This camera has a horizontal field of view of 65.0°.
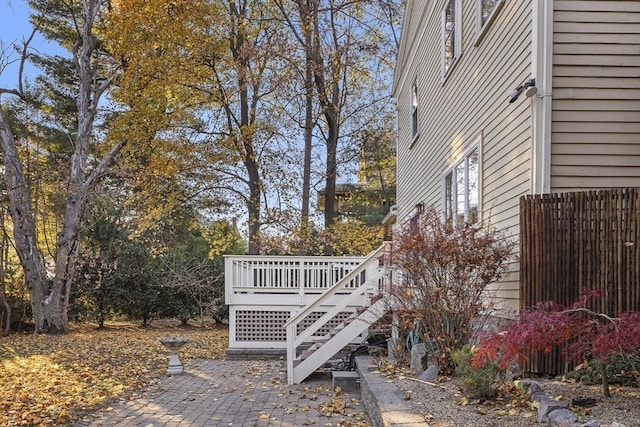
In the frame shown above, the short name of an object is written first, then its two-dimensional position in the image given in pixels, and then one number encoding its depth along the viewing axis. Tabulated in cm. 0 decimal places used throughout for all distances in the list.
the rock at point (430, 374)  523
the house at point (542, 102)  483
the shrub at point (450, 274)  538
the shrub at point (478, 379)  400
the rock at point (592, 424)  284
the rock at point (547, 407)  331
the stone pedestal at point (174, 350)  808
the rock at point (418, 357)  574
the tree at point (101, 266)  1608
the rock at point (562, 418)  299
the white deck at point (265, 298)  1027
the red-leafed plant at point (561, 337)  337
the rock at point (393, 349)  673
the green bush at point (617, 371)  410
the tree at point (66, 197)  1354
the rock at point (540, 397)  363
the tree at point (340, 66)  1588
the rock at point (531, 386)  392
